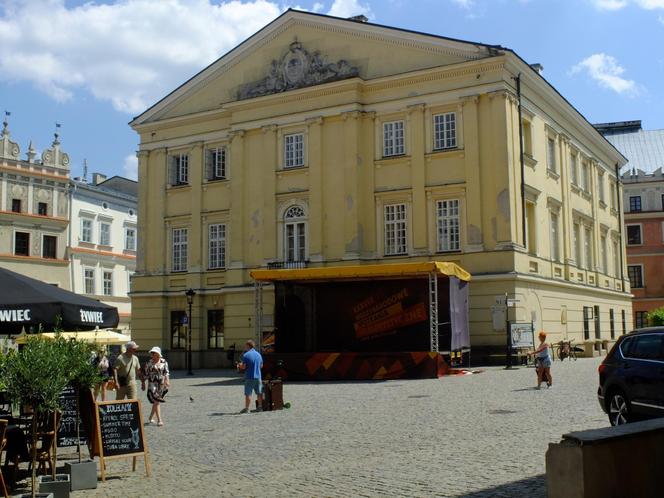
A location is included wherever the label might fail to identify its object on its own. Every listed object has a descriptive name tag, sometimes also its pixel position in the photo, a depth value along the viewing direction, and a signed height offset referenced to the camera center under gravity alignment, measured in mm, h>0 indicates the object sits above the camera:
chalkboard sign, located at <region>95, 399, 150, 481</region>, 10406 -1356
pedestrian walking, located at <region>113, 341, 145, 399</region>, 15742 -889
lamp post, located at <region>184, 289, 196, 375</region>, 35716 +1278
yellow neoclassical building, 32938 +6942
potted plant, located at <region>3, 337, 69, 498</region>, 9062 -535
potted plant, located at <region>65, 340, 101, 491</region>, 9781 -657
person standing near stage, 18328 -1096
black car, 12156 -899
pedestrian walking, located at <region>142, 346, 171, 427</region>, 16264 -1111
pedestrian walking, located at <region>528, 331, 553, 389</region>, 20953 -1145
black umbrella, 10703 +355
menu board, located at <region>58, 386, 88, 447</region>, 11469 -1381
